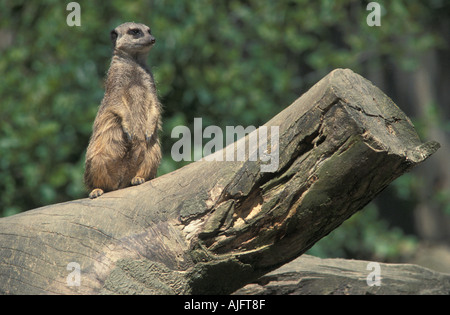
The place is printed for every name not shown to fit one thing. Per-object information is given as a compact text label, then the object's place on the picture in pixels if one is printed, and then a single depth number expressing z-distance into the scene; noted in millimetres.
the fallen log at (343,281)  5309
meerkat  6250
